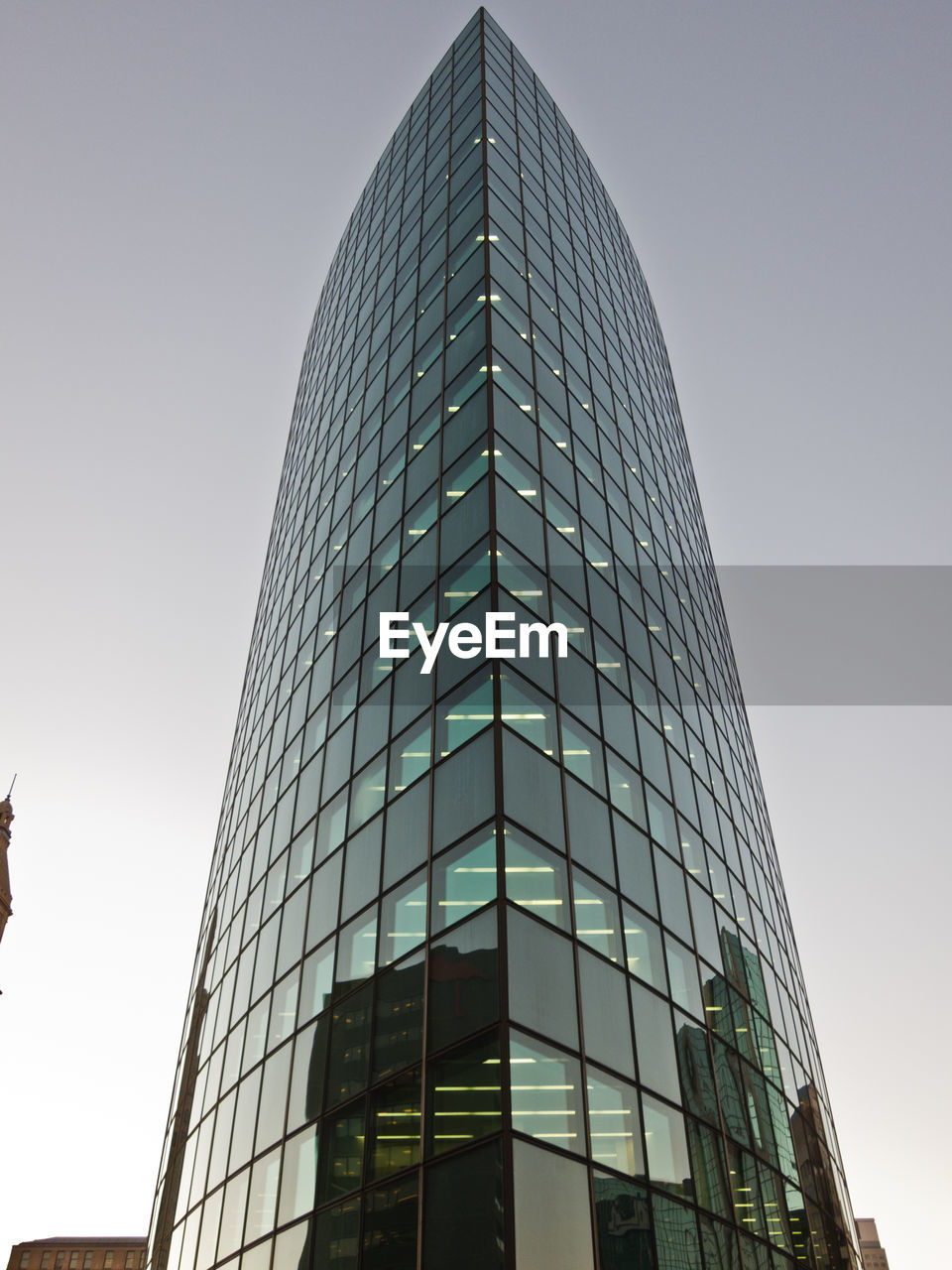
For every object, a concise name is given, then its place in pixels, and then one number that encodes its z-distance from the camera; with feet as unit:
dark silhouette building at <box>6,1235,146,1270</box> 611.88
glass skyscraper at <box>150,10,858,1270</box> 53.42
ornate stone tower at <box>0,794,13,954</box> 310.45
